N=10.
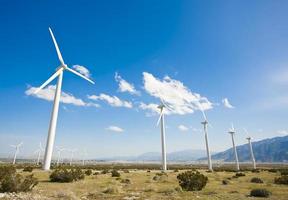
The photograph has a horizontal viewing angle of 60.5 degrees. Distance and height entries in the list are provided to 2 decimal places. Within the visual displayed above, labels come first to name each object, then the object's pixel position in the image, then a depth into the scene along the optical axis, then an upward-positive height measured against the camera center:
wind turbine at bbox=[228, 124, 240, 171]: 95.89 +17.99
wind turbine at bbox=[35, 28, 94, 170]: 35.97 +8.44
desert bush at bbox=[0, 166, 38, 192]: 15.76 -0.15
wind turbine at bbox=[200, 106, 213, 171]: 79.65 +13.63
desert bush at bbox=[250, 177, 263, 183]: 31.47 -0.01
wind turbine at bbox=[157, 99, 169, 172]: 63.43 +10.40
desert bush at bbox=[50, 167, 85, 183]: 25.23 +0.51
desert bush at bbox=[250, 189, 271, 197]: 18.01 -0.91
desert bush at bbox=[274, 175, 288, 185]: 28.61 -0.03
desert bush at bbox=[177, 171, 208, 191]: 21.09 -0.13
